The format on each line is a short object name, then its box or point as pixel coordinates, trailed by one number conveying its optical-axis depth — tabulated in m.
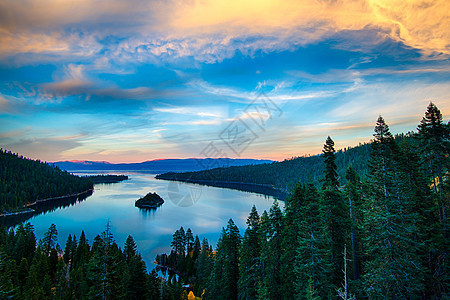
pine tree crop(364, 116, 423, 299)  16.02
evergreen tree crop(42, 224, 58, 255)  51.09
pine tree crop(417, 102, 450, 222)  21.20
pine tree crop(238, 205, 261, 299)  24.73
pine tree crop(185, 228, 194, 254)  55.34
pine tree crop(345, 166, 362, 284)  24.16
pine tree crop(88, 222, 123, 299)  20.83
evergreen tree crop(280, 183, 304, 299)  21.59
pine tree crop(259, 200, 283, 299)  23.00
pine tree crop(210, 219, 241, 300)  29.27
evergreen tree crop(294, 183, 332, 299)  17.78
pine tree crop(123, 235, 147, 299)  28.58
